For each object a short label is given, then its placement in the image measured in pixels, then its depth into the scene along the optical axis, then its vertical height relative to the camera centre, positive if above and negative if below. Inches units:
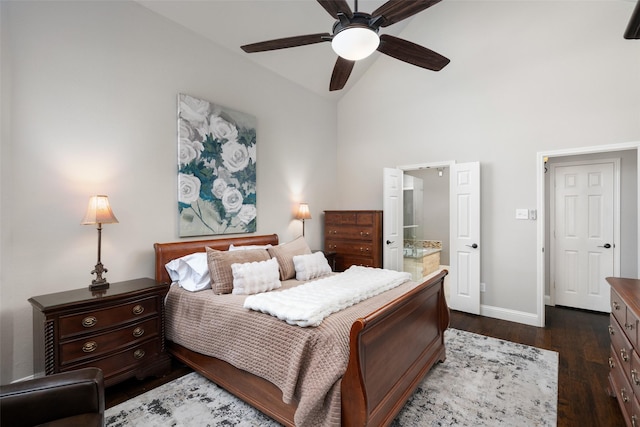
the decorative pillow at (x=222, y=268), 103.0 -19.1
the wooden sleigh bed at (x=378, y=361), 61.2 -39.0
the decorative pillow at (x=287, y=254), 123.6 -17.6
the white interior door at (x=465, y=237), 157.6 -12.9
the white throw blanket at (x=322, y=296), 74.5 -24.5
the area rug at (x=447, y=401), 78.2 -53.6
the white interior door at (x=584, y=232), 156.2 -10.6
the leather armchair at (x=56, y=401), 49.6 -32.4
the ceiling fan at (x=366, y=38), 70.3 +47.3
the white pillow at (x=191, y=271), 108.2 -21.7
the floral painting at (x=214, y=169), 125.3 +20.0
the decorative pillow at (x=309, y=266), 123.3 -22.3
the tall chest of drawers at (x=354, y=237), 176.1 -14.7
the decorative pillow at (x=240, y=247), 124.2 -15.3
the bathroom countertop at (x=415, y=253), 214.7 -29.6
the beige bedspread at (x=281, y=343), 63.5 -33.5
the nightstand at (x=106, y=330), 77.9 -33.5
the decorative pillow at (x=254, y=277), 101.6 -22.3
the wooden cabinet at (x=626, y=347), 64.1 -32.2
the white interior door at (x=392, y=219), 179.9 -3.7
